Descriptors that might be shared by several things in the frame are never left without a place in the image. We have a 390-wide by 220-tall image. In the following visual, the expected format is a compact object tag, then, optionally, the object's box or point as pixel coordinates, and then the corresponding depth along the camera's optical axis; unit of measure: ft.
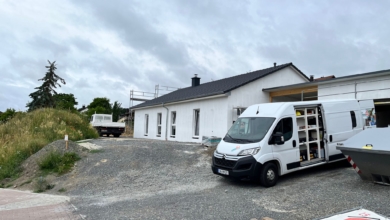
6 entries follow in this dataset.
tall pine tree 124.47
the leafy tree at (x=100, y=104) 198.51
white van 25.38
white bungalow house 50.57
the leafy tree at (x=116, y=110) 173.89
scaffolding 109.09
